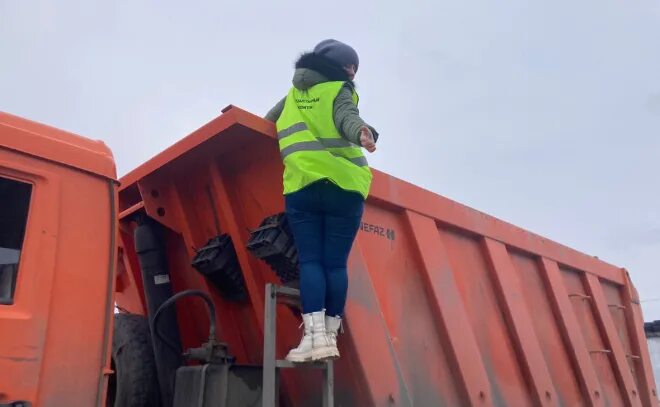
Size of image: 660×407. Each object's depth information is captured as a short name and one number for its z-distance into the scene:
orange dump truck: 2.52
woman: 3.04
